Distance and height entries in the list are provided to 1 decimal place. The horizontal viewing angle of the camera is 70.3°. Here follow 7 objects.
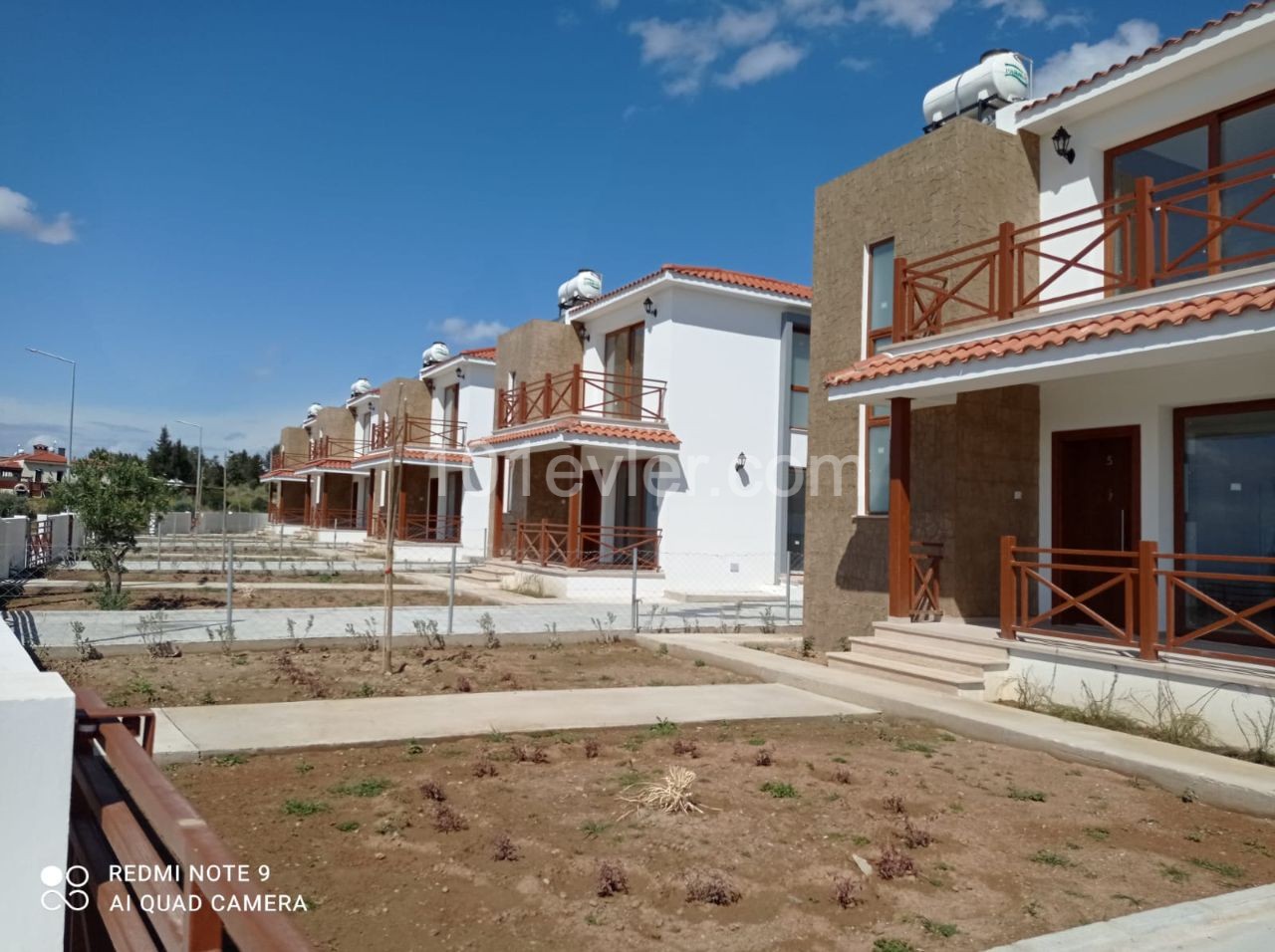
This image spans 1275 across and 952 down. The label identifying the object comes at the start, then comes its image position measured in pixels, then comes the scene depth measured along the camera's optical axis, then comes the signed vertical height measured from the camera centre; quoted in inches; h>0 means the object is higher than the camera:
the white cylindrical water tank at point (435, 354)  1318.9 +246.7
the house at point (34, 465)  3609.7 +188.9
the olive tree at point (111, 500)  562.3 +7.8
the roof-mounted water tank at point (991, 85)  462.6 +233.7
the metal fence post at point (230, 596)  445.0 -41.1
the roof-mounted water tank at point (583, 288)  984.9 +259.2
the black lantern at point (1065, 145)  439.2 +190.9
